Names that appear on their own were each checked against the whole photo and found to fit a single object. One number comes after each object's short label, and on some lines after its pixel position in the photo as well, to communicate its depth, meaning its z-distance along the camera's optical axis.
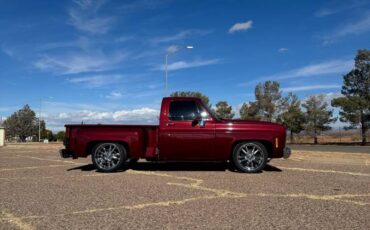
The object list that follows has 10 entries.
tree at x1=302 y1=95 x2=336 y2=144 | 57.50
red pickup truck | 10.77
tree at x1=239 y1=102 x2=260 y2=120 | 61.72
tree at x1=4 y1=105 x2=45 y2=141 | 110.38
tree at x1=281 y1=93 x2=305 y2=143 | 58.56
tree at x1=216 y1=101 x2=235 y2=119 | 61.53
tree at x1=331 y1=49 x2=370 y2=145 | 48.78
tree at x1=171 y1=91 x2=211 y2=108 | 52.83
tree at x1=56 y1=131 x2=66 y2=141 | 85.70
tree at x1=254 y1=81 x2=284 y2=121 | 61.47
